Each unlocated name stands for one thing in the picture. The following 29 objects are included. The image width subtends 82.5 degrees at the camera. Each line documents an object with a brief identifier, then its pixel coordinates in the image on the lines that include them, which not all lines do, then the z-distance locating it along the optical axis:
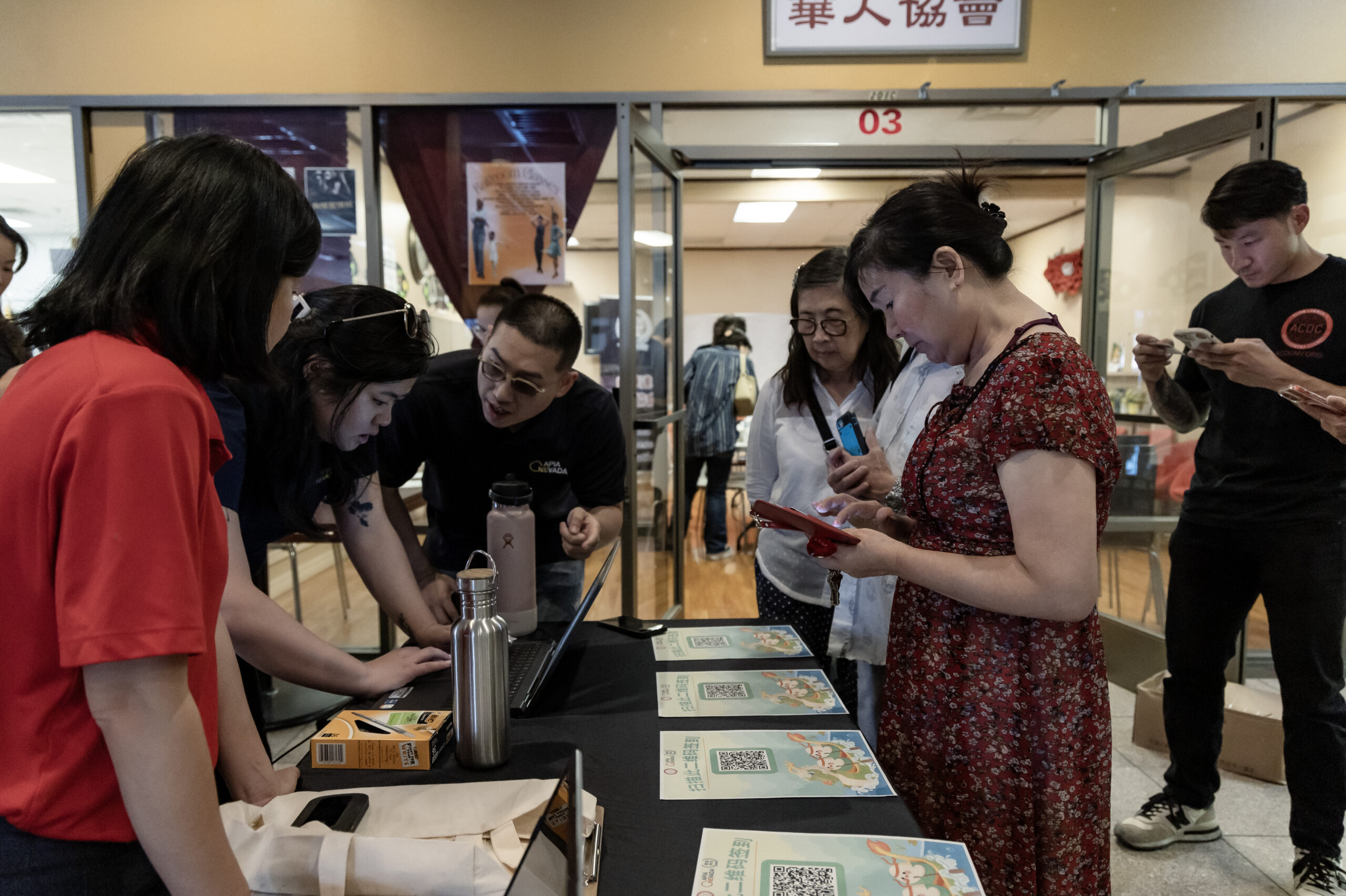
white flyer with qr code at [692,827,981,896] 0.73
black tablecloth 0.80
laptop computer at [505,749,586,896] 0.57
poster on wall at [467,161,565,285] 2.91
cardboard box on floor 2.29
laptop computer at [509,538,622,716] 1.12
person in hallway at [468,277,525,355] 2.85
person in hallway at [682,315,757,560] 5.05
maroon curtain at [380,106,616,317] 2.89
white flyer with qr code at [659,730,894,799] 0.91
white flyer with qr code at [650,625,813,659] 1.36
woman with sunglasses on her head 1.13
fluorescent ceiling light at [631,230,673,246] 2.74
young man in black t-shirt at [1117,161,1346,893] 1.78
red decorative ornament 7.16
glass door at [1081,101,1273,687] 2.92
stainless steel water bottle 0.92
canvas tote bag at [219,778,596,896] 0.69
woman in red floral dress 0.97
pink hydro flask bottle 1.36
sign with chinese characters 2.90
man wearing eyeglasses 1.76
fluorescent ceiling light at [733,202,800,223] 6.94
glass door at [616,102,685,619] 2.63
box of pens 0.97
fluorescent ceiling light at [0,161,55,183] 3.06
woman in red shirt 0.52
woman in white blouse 1.83
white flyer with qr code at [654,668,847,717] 1.13
